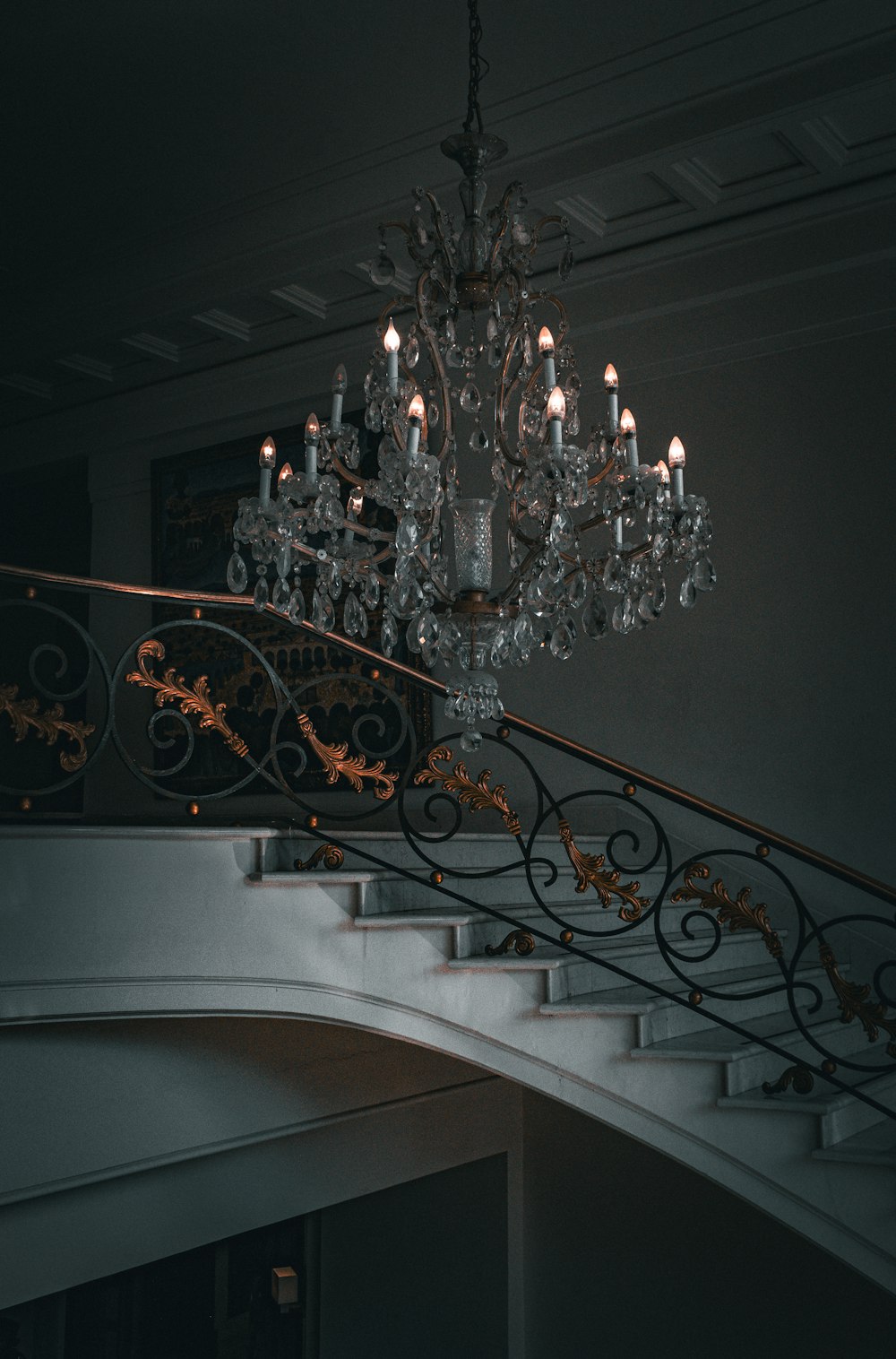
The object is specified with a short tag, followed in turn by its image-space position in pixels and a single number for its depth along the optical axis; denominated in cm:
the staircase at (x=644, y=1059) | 308
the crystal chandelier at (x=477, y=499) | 239
